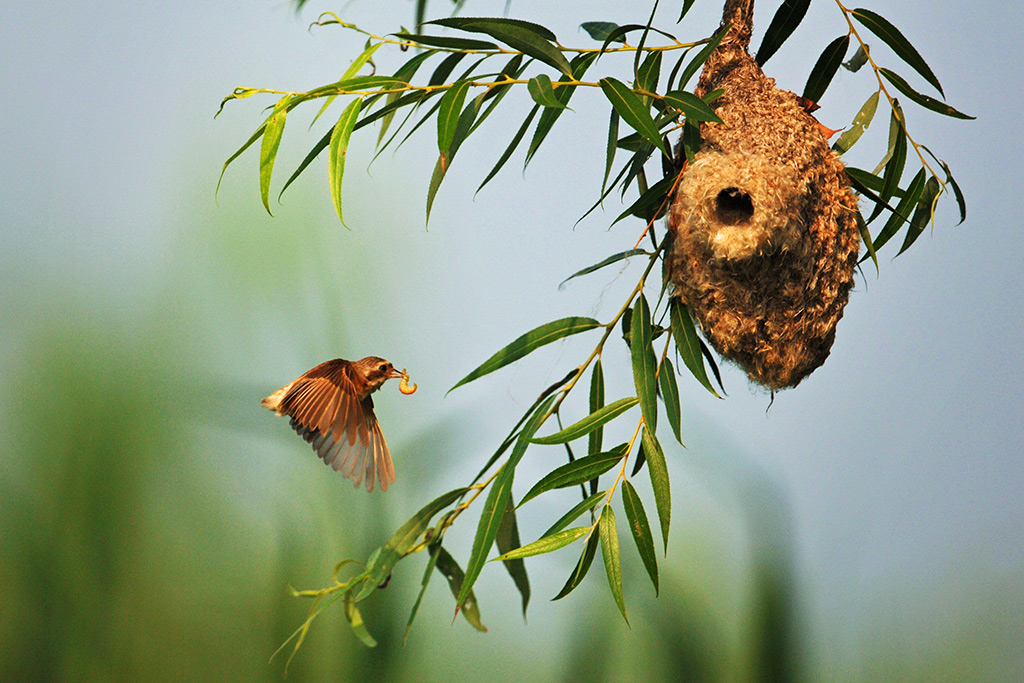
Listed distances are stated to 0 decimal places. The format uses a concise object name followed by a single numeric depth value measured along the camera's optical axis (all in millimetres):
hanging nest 11537
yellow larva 11563
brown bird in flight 11562
